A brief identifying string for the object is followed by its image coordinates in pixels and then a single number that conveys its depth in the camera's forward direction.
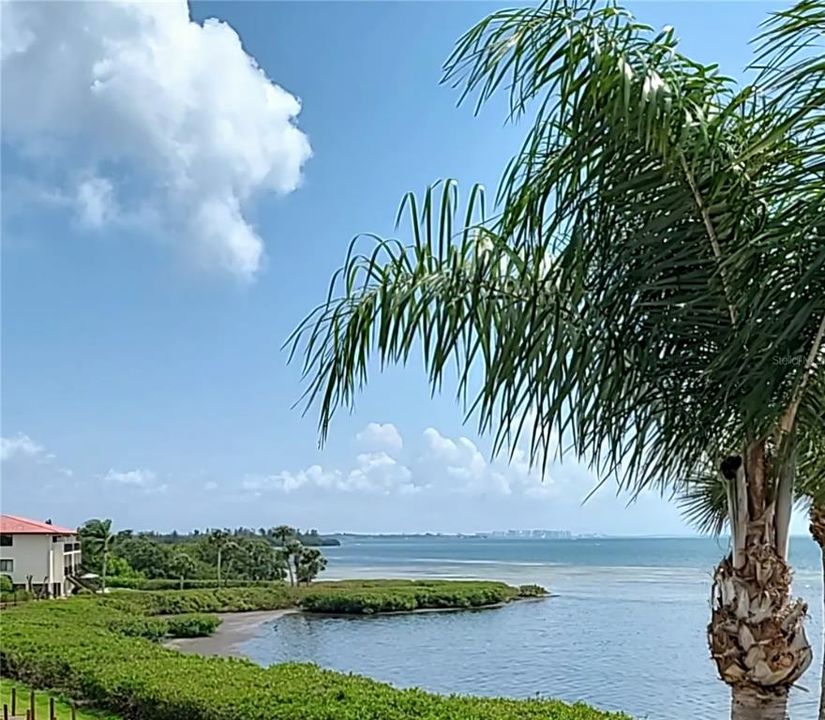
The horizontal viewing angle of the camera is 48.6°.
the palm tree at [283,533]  49.00
